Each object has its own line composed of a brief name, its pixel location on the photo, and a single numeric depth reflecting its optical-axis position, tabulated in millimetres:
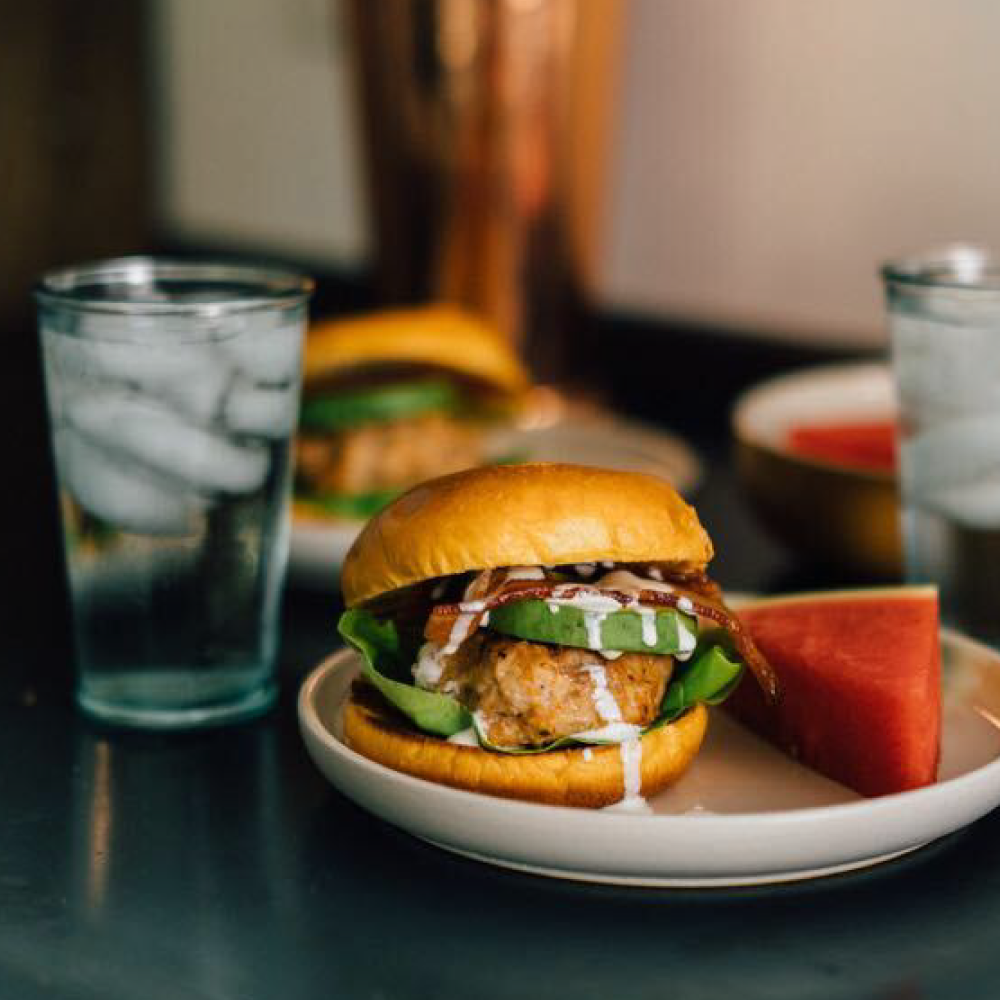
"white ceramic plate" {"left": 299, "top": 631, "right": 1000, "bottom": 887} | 570
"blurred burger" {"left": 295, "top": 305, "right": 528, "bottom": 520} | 925
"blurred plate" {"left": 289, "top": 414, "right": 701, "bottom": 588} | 859
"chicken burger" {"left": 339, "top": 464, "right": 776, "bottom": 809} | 611
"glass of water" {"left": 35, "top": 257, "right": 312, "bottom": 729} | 683
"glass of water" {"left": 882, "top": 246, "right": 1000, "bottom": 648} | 735
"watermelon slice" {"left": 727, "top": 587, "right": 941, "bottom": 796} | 630
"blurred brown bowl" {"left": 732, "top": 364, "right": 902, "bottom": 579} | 828
